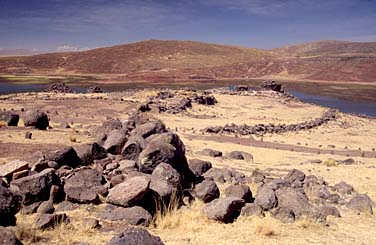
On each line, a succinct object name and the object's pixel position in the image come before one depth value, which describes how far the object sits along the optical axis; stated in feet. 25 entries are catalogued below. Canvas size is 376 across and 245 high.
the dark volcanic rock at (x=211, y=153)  73.70
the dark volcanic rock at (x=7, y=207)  29.27
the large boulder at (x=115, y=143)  50.67
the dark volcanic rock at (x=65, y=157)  43.75
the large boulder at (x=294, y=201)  37.63
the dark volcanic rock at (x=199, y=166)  50.40
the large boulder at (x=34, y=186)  34.45
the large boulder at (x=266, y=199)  38.68
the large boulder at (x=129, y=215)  32.58
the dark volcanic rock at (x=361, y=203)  42.37
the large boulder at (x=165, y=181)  36.04
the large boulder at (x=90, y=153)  46.78
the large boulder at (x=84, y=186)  35.91
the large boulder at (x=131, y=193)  33.81
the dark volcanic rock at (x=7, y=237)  23.63
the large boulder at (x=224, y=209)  35.19
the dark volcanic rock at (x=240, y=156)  74.39
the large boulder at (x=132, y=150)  46.29
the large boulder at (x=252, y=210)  36.76
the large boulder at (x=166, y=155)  40.55
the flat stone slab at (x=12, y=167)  37.91
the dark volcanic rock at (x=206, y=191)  40.01
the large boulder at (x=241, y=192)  40.22
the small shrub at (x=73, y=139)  64.86
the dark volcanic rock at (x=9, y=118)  80.59
